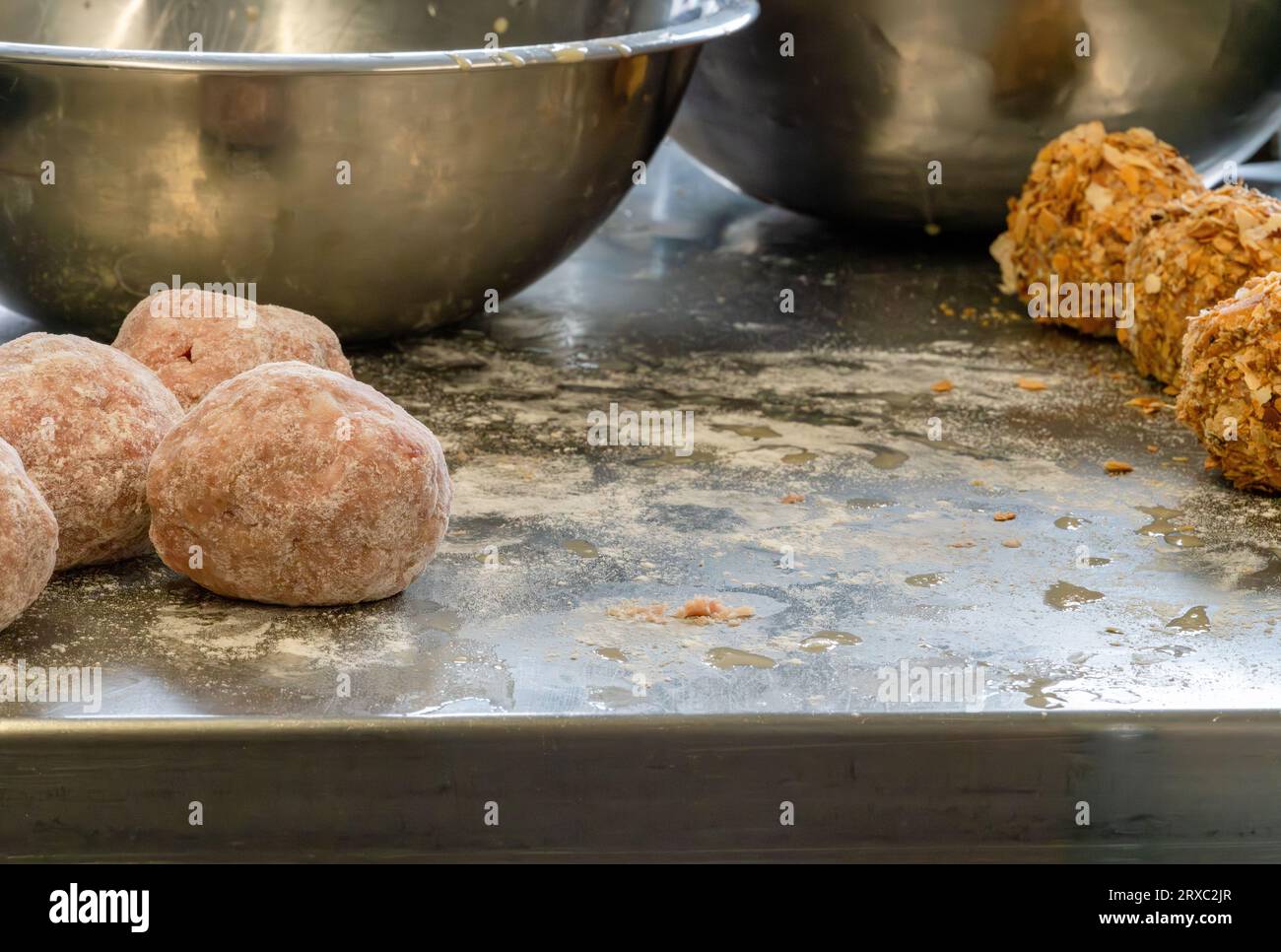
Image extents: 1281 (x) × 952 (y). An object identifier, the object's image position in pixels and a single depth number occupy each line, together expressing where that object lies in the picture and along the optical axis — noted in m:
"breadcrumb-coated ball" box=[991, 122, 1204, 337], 1.82
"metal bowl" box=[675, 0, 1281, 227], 2.01
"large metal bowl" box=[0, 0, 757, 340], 1.50
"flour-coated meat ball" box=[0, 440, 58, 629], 1.03
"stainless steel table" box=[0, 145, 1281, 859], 0.97
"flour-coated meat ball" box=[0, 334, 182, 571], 1.15
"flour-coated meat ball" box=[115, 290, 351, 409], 1.34
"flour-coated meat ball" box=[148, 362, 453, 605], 1.09
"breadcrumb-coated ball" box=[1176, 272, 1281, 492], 1.34
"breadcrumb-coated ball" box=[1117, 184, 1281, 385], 1.58
